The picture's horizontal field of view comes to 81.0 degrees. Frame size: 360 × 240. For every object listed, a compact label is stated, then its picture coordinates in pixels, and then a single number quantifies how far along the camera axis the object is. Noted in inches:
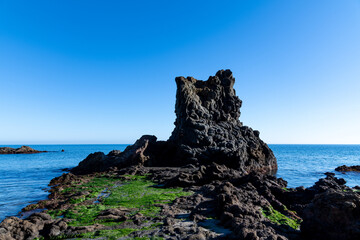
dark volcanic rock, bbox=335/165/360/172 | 1826.6
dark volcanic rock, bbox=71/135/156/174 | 1460.4
